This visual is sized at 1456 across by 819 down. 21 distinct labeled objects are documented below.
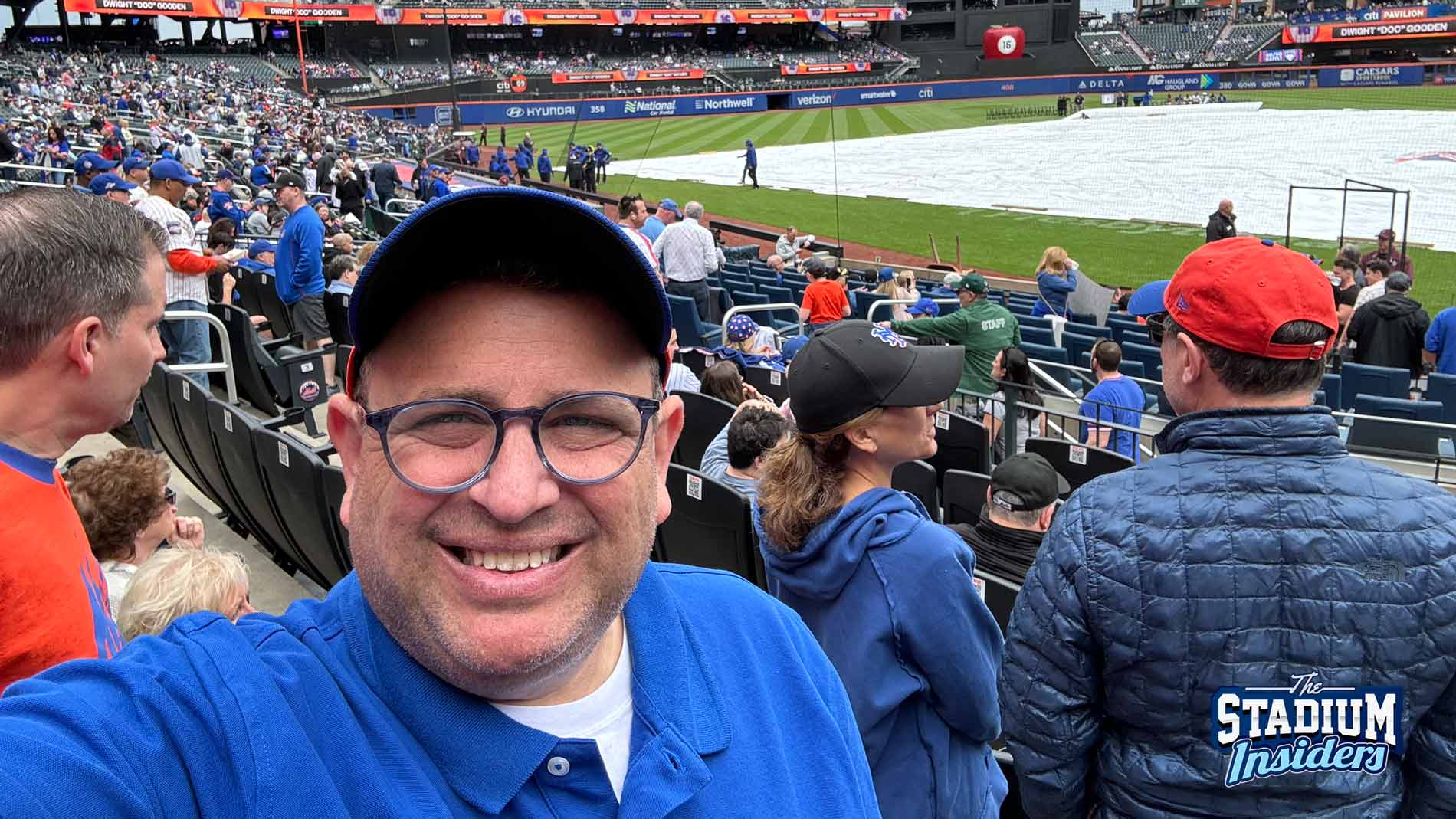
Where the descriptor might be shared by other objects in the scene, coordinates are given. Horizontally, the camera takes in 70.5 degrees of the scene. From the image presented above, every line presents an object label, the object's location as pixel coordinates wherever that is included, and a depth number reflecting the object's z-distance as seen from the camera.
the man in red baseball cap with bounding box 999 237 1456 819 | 1.91
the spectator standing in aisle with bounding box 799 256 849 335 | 10.40
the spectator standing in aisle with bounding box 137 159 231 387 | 7.51
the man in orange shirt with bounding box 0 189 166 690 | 1.88
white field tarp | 25.61
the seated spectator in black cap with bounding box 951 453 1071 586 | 3.57
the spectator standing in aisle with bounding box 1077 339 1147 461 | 6.94
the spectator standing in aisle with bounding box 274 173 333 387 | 8.61
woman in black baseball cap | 2.14
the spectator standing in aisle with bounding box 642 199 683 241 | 13.79
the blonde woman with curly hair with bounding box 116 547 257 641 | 2.59
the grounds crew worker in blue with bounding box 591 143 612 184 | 30.27
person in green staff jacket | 7.99
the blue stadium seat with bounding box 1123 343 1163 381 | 10.83
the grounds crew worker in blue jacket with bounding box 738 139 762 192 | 31.14
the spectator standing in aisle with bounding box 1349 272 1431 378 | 10.09
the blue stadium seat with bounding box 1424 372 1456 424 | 9.04
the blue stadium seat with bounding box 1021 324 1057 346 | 11.41
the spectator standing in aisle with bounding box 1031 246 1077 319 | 12.60
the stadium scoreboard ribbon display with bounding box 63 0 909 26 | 51.28
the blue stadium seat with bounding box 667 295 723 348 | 10.93
